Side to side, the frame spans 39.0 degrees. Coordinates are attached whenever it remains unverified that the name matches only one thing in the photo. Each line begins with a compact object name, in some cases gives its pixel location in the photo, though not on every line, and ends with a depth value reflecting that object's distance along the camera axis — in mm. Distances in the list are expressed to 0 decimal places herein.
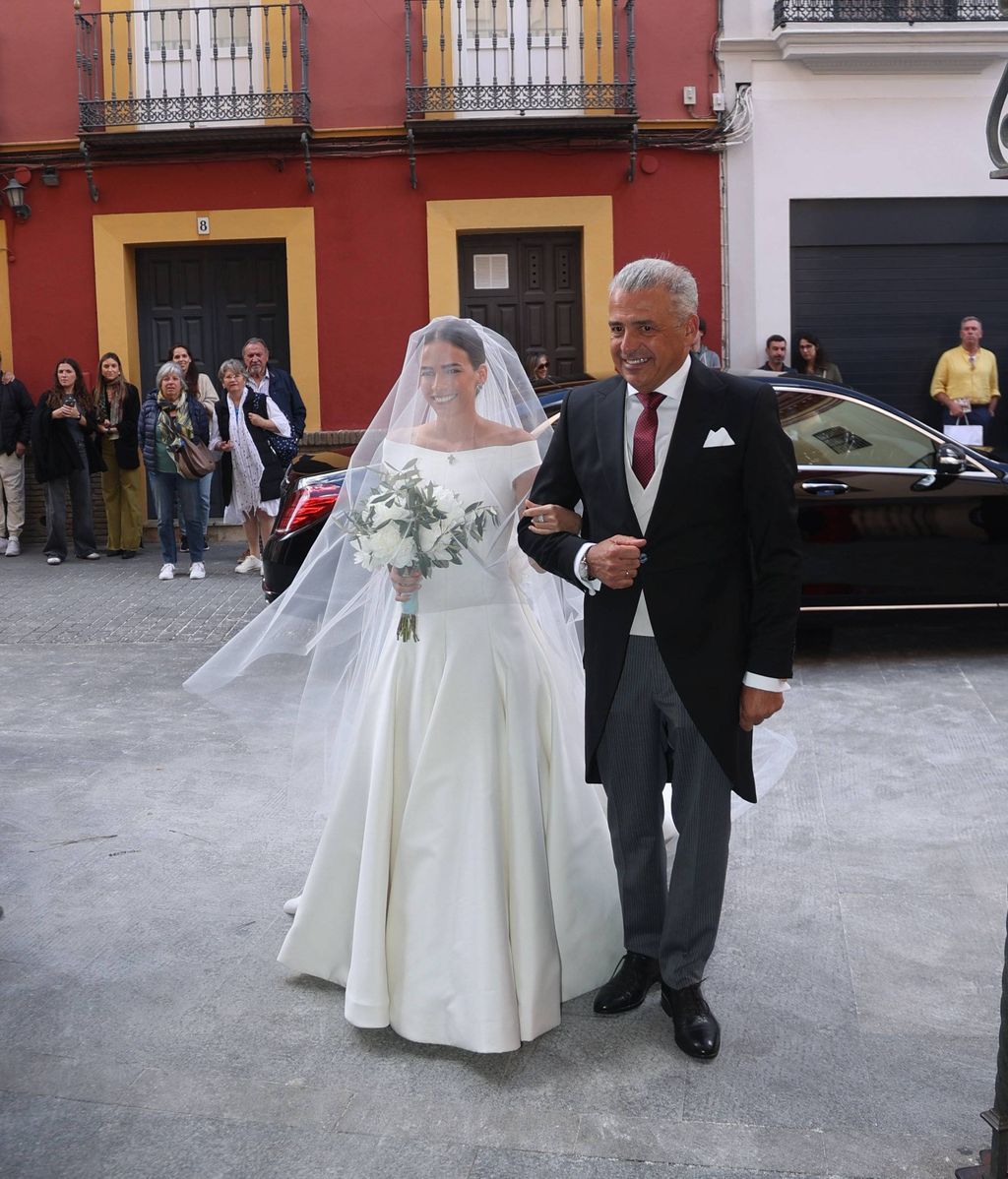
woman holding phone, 12727
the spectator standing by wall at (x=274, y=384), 11594
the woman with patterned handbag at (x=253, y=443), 11375
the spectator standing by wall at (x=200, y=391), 11773
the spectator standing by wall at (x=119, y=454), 13016
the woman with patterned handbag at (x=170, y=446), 11547
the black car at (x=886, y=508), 8062
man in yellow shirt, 13625
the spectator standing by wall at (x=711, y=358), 10258
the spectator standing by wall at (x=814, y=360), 13609
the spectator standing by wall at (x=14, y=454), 13172
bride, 3705
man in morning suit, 3523
